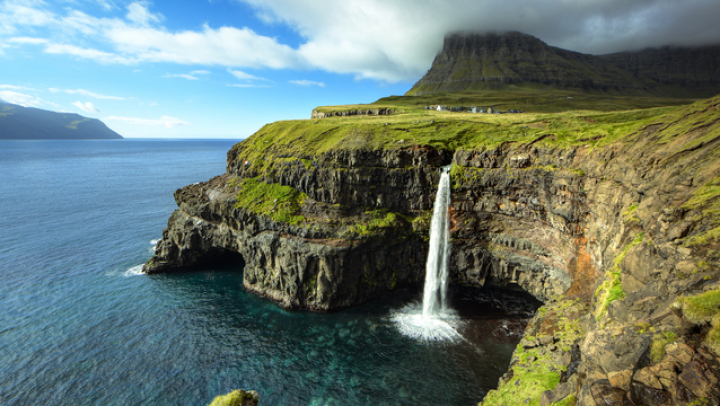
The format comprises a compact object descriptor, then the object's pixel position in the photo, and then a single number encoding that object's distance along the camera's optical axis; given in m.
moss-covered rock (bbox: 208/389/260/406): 22.76
